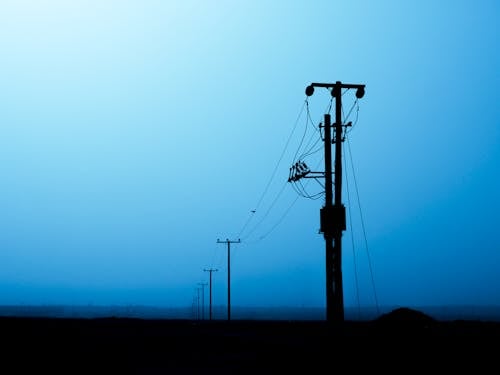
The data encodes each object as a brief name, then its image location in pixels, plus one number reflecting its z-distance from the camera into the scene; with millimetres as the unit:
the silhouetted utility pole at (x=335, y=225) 27766
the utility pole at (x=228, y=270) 74750
